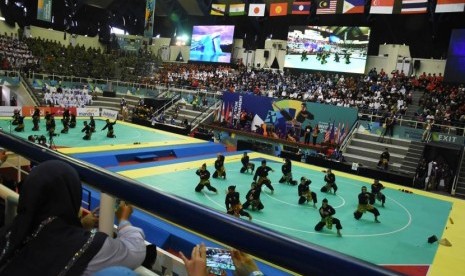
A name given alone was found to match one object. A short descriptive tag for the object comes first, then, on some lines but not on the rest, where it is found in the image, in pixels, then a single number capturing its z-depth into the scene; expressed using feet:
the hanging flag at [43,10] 104.42
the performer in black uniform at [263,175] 42.55
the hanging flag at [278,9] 119.96
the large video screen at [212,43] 134.82
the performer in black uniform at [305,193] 40.24
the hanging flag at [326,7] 106.95
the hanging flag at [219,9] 135.23
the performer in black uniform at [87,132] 61.46
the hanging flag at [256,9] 124.16
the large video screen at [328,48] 103.09
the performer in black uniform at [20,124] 59.67
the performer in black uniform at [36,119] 61.72
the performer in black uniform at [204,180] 40.60
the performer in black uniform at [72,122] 69.62
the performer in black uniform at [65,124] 64.75
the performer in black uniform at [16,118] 60.75
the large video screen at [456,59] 82.33
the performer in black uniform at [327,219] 32.24
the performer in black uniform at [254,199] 36.55
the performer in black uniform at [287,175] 49.16
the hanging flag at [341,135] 73.82
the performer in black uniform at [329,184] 45.75
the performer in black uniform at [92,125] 62.57
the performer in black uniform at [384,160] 61.26
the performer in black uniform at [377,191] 41.75
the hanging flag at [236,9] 129.22
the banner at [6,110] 73.41
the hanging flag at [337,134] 74.38
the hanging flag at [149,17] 117.39
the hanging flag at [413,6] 89.86
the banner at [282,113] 75.20
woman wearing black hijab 4.26
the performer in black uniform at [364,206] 37.17
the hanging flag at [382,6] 94.94
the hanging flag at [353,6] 102.58
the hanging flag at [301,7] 115.14
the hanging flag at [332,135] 75.15
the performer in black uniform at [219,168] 46.99
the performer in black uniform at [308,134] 76.95
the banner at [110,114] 91.71
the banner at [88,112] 89.23
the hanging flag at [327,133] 75.72
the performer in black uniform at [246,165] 52.08
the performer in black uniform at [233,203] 31.91
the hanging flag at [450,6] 84.40
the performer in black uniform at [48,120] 56.73
